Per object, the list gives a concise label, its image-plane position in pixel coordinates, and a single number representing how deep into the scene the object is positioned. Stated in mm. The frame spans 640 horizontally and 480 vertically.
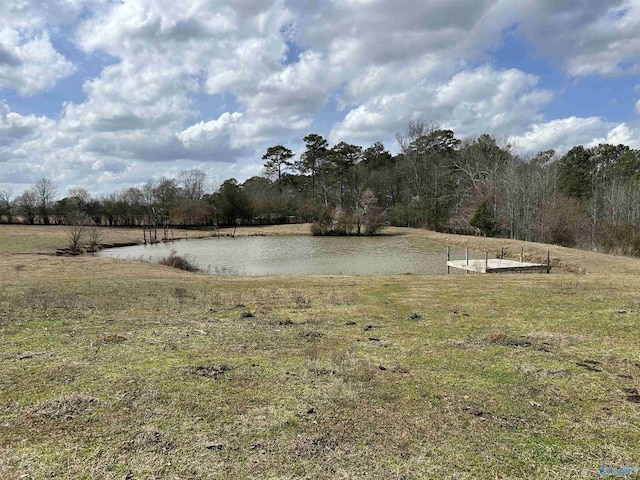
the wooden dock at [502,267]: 20844
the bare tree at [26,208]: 62219
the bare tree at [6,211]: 61812
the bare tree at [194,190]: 84938
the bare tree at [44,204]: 63034
